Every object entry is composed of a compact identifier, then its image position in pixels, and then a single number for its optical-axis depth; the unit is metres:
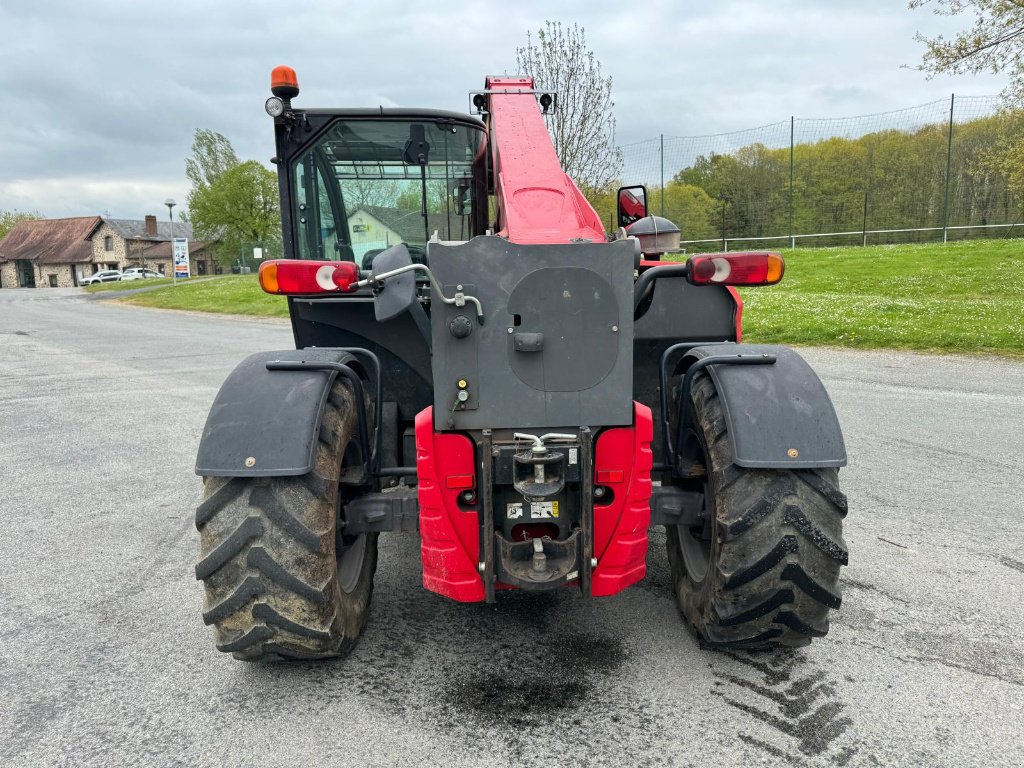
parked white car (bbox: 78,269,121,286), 62.28
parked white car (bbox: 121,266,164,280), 57.53
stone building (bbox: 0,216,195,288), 76.50
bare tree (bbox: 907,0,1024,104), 13.90
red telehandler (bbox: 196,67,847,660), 2.52
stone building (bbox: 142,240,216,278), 79.50
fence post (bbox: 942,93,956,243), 24.20
